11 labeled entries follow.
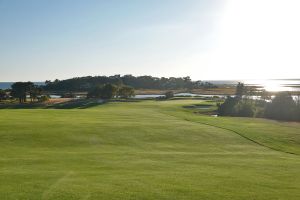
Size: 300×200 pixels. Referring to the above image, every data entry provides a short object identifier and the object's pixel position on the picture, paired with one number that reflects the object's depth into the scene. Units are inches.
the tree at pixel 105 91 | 4702.3
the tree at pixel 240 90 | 3900.1
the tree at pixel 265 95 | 4157.5
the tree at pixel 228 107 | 3122.5
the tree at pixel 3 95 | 4492.1
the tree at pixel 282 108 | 2942.9
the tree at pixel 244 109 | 3105.3
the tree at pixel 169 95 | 4963.6
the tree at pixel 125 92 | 4970.5
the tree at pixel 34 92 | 4298.7
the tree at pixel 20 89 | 4232.3
